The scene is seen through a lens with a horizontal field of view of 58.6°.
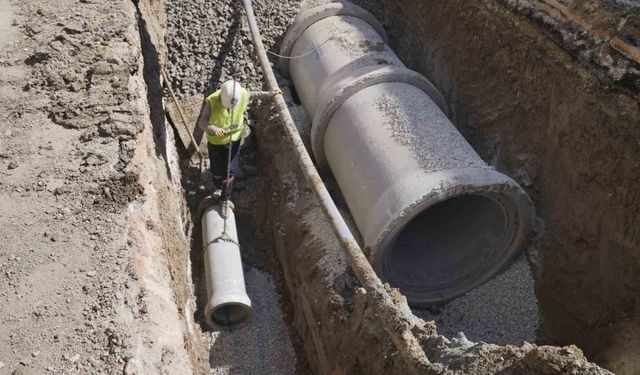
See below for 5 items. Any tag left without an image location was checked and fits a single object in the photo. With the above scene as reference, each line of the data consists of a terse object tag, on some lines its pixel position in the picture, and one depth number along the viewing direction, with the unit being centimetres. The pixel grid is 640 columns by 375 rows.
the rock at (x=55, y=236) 386
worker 572
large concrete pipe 515
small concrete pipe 554
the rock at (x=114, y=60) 540
